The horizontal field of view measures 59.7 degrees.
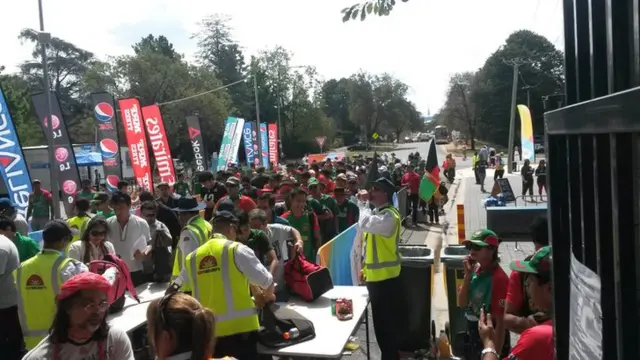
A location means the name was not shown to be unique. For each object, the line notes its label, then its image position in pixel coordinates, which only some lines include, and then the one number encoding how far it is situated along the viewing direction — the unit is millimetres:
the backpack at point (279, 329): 4418
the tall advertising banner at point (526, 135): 22203
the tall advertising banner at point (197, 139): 21359
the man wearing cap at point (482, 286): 4039
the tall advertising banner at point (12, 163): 11008
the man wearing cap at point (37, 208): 12008
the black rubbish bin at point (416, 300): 6070
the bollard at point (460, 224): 10461
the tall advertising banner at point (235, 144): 23475
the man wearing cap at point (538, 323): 2736
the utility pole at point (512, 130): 35000
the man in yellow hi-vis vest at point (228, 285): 4102
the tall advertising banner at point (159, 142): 15609
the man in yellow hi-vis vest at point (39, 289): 4281
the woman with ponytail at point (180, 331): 2494
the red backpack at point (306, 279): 5504
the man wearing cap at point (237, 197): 8062
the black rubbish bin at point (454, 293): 5805
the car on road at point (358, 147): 73062
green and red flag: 9609
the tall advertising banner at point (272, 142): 30906
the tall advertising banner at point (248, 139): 28127
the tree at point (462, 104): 67062
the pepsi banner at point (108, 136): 15750
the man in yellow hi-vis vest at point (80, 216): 7512
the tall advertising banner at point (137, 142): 15680
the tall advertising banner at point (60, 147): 13875
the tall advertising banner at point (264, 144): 29991
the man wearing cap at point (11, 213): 7613
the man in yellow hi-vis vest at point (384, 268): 5699
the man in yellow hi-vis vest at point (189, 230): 5152
